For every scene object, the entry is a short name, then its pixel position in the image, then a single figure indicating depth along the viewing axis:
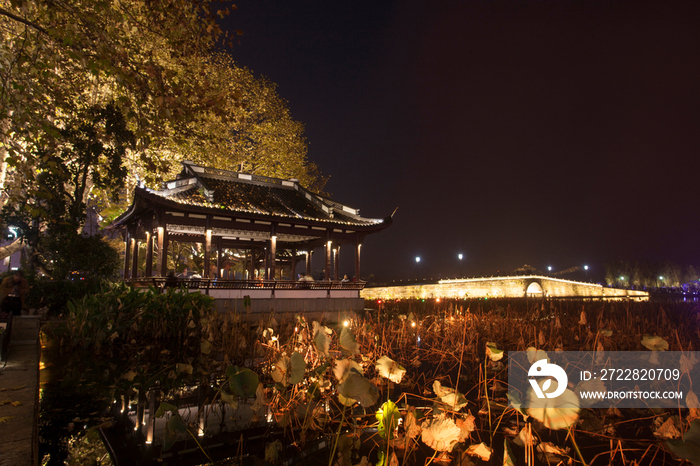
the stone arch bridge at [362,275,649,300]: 33.09
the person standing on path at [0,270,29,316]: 8.17
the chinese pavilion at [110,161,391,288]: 12.73
